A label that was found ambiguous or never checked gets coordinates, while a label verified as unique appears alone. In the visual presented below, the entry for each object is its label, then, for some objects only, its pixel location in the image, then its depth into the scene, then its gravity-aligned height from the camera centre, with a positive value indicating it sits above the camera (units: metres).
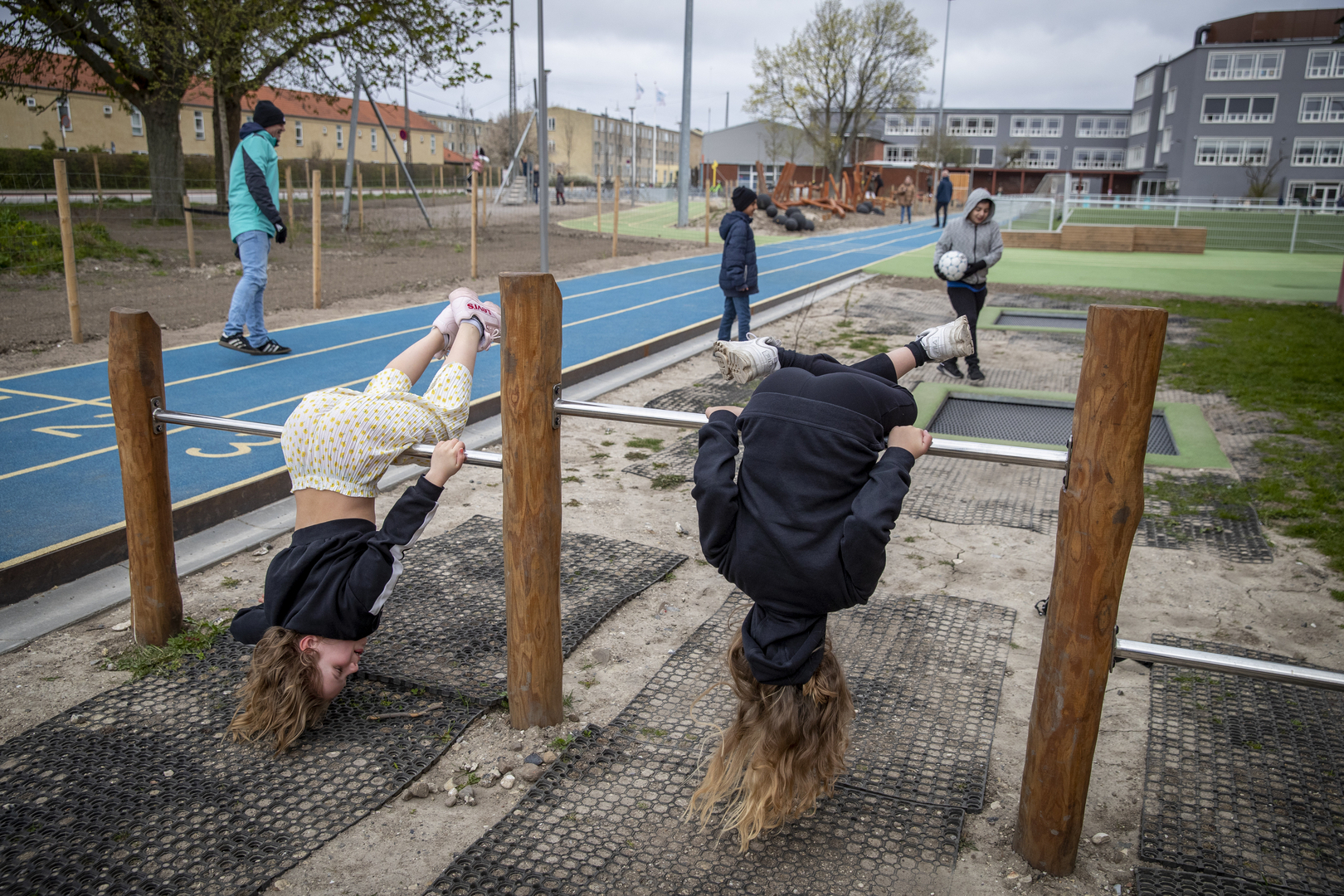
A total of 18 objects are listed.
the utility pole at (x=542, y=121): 10.30 +1.34
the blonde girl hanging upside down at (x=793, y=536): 2.08 -0.68
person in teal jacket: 8.02 +0.10
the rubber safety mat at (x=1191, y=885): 2.20 -1.54
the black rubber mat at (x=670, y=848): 2.24 -1.58
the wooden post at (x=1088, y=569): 2.02 -0.74
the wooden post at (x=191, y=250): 13.49 -0.32
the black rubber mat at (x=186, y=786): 2.26 -1.58
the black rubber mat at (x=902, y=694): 2.70 -1.54
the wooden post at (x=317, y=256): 10.55 -0.29
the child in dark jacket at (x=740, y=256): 9.02 -0.13
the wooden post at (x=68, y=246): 8.34 -0.20
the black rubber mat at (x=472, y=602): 3.23 -1.52
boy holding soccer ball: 7.80 -0.02
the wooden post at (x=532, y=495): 2.58 -0.76
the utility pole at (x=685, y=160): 22.70 +2.25
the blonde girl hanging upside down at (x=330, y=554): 2.63 -0.95
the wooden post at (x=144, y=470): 3.12 -0.86
